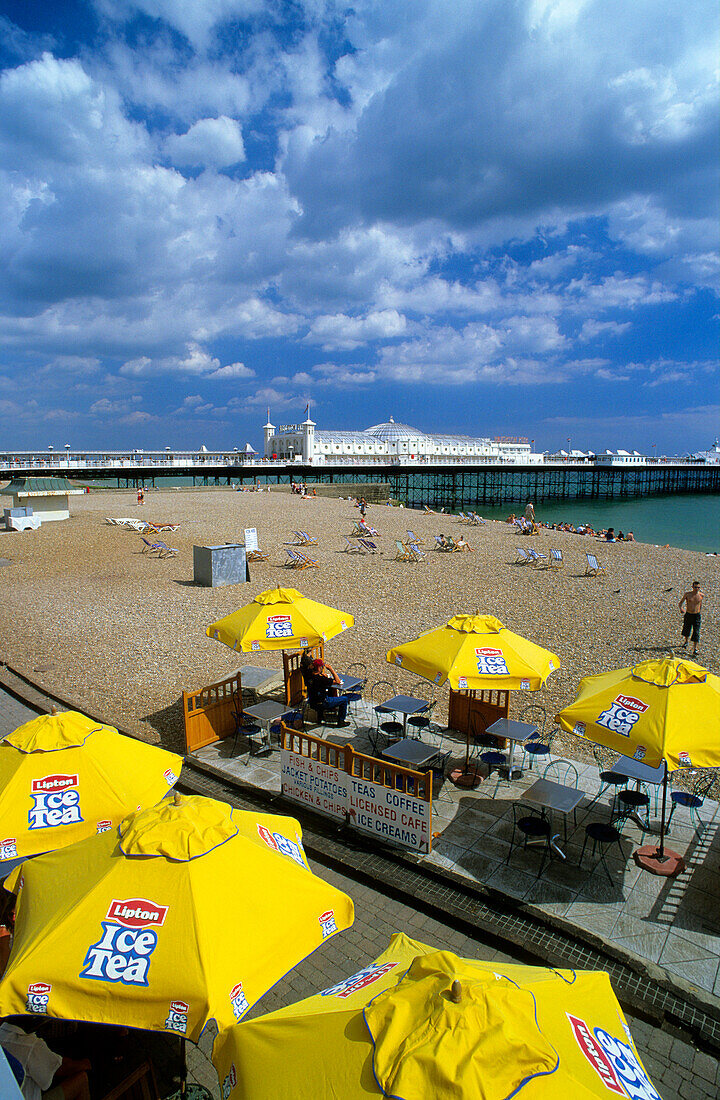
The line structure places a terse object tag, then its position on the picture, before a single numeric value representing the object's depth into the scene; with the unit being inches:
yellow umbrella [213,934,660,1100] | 69.0
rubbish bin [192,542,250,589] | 611.5
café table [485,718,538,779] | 239.3
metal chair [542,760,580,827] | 241.8
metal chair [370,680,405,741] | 262.8
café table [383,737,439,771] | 229.6
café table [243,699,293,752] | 276.2
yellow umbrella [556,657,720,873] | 167.8
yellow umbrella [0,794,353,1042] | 100.2
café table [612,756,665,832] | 204.7
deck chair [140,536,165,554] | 802.4
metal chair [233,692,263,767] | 281.7
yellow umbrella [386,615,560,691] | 229.5
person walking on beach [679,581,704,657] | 427.8
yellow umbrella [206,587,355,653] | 280.5
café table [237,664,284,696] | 328.2
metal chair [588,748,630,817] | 220.0
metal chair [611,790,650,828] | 202.5
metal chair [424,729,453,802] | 245.9
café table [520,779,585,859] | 193.5
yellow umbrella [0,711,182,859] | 154.8
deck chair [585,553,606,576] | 719.1
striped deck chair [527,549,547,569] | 776.3
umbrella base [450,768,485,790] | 241.6
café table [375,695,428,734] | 269.8
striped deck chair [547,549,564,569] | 765.9
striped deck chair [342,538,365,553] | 855.7
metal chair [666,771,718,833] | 206.8
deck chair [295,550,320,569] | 716.7
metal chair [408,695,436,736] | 269.1
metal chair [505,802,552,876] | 187.9
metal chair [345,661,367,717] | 300.7
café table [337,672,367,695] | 310.2
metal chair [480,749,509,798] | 237.6
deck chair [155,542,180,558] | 796.0
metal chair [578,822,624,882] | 186.7
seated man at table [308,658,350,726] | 288.4
